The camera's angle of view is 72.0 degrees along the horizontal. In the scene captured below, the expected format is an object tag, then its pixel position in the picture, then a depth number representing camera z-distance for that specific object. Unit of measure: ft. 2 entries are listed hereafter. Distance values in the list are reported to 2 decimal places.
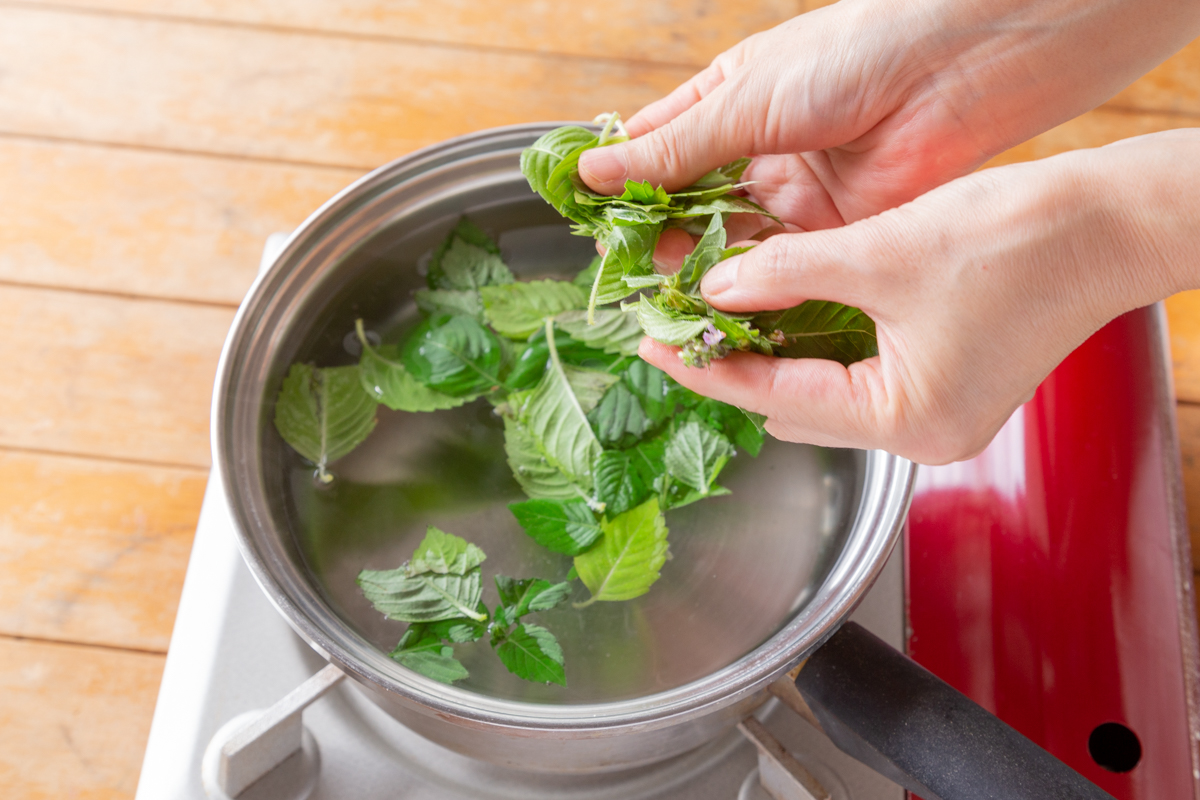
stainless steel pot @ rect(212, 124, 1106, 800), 1.60
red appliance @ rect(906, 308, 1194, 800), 2.08
